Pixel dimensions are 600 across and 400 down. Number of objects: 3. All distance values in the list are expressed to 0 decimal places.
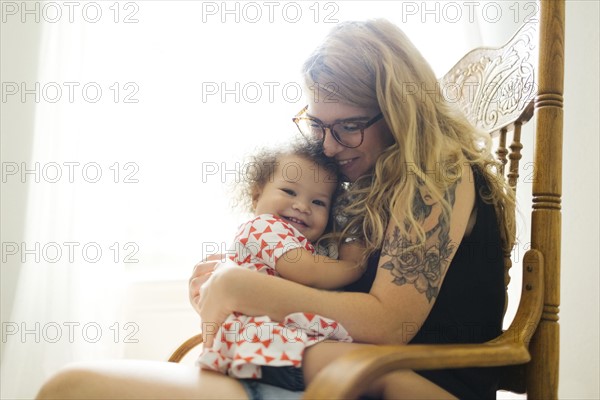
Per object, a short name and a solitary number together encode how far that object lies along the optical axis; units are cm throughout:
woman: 99
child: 99
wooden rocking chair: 85
